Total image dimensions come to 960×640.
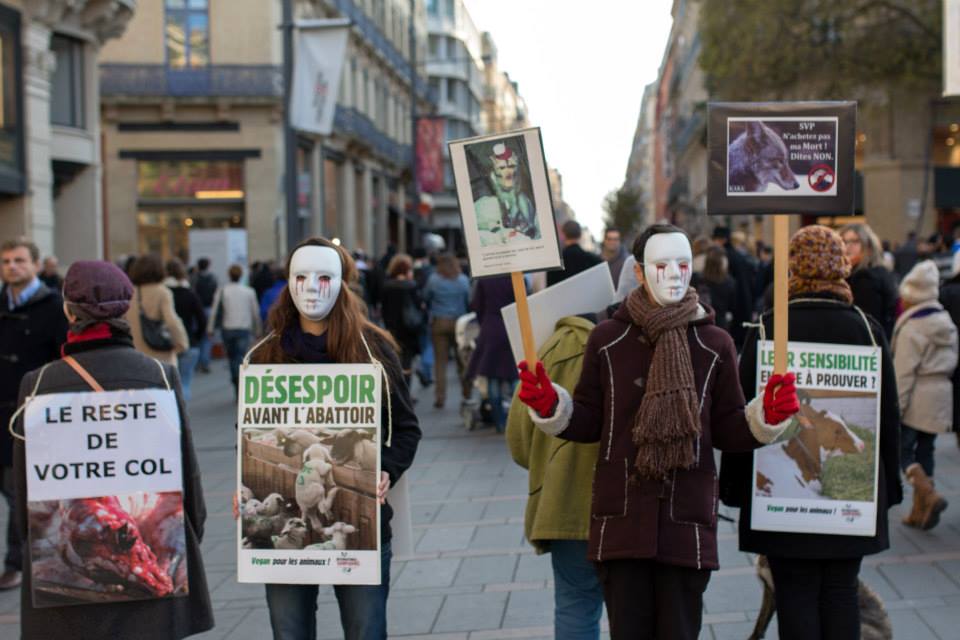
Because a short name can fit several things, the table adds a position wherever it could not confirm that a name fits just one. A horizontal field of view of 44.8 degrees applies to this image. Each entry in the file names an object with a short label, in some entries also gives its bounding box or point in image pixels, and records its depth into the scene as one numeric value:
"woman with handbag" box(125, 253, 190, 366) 9.88
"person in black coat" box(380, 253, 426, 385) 13.95
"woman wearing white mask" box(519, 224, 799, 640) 3.56
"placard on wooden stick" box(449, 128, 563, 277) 3.74
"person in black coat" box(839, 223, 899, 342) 7.67
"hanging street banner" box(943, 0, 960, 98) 5.73
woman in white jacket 7.17
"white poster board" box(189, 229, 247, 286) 27.28
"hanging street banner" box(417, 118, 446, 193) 33.75
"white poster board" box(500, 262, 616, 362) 4.37
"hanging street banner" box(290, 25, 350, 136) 15.90
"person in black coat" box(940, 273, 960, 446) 7.48
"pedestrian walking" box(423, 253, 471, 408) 13.76
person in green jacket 4.07
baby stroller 12.05
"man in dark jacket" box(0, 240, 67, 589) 6.46
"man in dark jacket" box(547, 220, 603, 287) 10.88
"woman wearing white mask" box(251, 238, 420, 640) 3.91
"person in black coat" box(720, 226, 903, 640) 4.20
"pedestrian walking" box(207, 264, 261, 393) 15.20
